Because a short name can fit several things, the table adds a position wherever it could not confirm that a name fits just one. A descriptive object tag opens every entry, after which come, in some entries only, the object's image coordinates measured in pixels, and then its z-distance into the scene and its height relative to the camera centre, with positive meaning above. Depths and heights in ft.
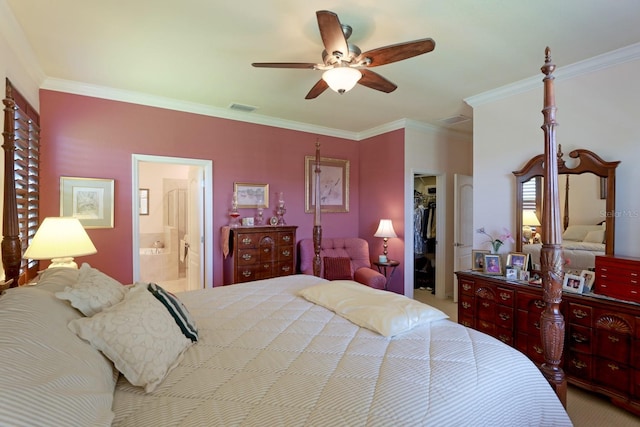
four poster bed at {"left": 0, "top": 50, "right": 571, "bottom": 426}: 2.86 -1.96
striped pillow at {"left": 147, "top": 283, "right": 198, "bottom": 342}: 4.69 -1.56
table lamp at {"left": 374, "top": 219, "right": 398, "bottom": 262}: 14.25 -0.81
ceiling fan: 5.98 +3.36
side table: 13.92 -2.38
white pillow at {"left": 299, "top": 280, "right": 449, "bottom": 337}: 5.10 -1.74
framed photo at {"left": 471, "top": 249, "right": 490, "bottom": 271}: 10.18 -1.52
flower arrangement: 10.16 -0.89
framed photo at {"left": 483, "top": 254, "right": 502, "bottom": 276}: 9.75 -1.59
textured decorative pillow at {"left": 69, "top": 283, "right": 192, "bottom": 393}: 3.62 -1.57
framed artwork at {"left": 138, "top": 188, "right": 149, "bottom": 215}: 20.72 +0.78
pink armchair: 14.14 -1.82
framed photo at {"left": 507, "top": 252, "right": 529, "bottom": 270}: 9.36 -1.42
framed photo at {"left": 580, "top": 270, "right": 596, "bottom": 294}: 7.78 -1.65
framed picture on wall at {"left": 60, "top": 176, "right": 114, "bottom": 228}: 10.33 +0.42
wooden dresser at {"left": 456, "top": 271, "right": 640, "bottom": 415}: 6.81 -2.95
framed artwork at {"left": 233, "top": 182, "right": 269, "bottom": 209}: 13.58 +0.83
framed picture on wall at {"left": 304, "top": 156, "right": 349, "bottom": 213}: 15.44 +1.49
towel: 12.36 -1.07
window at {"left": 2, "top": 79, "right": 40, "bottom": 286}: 5.49 +0.82
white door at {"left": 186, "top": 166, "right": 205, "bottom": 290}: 12.96 -0.76
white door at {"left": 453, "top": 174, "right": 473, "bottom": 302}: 15.05 -0.42
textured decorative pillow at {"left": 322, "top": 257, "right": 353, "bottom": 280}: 13.71 -2.46
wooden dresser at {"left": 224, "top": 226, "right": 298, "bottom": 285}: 12.07 -1.64
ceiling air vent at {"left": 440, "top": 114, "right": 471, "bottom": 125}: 13.44 +4.18
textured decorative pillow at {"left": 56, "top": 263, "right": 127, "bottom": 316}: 4.18 -1.15
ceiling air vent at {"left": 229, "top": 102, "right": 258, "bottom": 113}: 12.26 +4.26
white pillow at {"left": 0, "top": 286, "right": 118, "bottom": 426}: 2.24 -1.35
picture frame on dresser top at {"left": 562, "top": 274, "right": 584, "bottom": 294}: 7.72 -1.75
